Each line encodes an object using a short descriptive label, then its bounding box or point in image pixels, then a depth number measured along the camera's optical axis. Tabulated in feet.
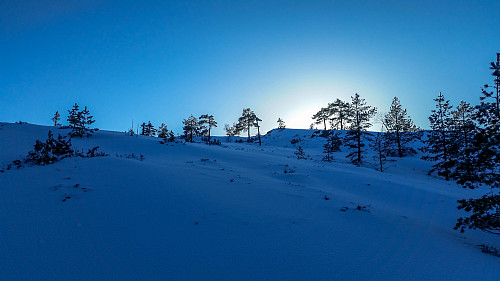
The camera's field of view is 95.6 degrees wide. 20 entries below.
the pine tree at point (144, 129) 222.69
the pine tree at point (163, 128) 245.53
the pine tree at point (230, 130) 330.46
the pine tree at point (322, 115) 267.18
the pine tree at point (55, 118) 238.68
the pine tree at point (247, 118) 215.02
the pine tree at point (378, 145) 84.49
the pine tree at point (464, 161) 21.07
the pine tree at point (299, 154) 96.08
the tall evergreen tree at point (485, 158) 19.55
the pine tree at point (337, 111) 249.75
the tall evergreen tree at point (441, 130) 97.62
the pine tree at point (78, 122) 69.41
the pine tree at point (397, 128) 126.11
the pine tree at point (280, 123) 304.54
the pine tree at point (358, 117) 102.58
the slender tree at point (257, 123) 206.59
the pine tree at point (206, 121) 203.82
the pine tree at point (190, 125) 216.54
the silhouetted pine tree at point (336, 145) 144.05
